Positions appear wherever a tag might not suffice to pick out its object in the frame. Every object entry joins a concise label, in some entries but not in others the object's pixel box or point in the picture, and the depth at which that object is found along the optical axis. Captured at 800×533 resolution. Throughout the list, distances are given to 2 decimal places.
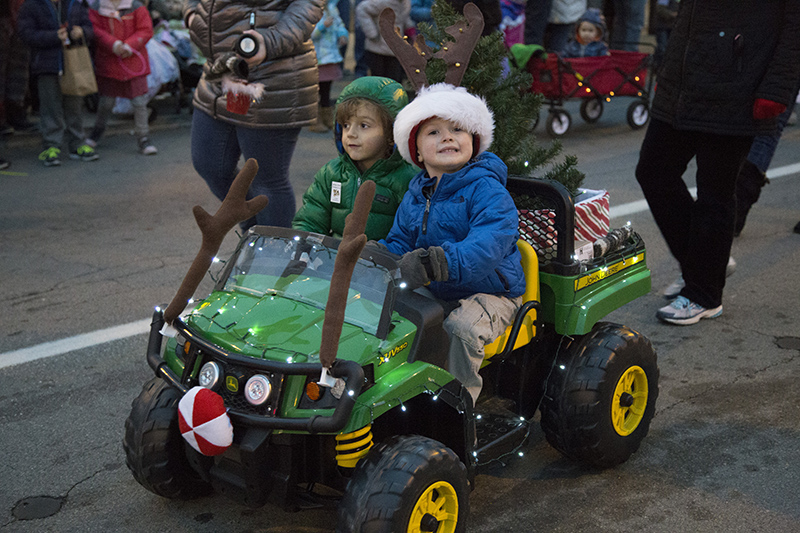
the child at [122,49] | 9.09
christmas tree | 3.62
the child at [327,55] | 10.34
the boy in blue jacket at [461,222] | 2.95
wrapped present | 3.37
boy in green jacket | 3.61
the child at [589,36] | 10.82
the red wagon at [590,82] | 10.16
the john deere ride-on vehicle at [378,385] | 2.54
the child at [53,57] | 8.57
